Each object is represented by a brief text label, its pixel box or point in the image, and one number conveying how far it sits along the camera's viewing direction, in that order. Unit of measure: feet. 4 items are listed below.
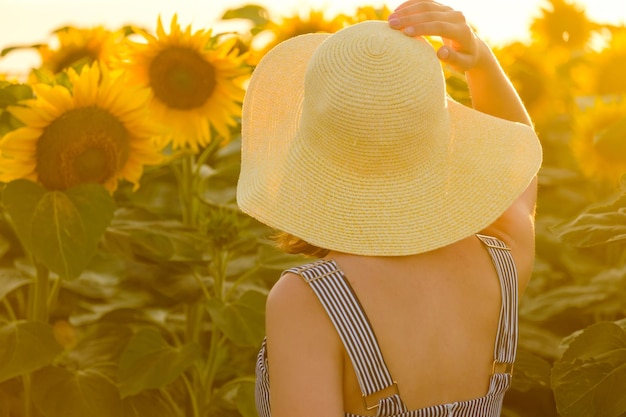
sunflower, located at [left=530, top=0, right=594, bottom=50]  18.71
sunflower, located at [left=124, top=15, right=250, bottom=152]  10.47
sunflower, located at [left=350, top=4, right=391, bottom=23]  11.60
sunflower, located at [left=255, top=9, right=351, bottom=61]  11.80
